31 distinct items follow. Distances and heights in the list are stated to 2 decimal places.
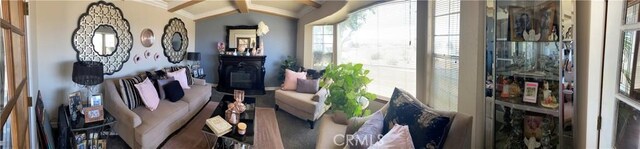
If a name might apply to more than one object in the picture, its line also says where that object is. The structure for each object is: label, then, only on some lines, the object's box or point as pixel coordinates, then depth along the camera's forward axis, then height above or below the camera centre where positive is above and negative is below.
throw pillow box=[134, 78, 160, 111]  3.32 -0.35
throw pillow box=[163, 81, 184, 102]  3.84 -0.37
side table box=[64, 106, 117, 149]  2.47 -0.59
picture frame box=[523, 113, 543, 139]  1.66 -0.35
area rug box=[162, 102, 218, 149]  3.16 -0.84
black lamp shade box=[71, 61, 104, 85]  2.79 -0.09
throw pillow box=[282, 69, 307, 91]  4.64 -0.25
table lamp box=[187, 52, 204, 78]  5.52 -0.02
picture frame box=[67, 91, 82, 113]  2.67 -0.35
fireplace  6.00 -0.22
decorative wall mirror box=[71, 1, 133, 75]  3.18 +0.31
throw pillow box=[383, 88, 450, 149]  1.55 -0.32
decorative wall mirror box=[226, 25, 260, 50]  6.07 +0.55
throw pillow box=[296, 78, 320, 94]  4.43 -0.34
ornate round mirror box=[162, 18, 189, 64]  5.02 +0.40
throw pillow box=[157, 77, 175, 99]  3.82 -0.32
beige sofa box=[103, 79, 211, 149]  2.71 -0.56
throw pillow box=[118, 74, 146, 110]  3.13 -0.32
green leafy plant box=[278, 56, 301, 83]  5.55 -0.02
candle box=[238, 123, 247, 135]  2.45 -0.54
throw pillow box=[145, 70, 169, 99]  3.86 -0.18
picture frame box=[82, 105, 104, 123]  2.58 -0.44
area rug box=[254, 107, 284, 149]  3.30 -0.85
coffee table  2.37 -0.58
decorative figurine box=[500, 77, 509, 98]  1.79 -0.15
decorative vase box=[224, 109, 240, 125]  2.69 -0.49
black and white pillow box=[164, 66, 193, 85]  4.83 -0.11
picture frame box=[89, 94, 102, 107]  2.74 -0.34
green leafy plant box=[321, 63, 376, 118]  2.50 -0.21
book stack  2.39 -0.51
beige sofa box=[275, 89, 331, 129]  3.84 -0.56
